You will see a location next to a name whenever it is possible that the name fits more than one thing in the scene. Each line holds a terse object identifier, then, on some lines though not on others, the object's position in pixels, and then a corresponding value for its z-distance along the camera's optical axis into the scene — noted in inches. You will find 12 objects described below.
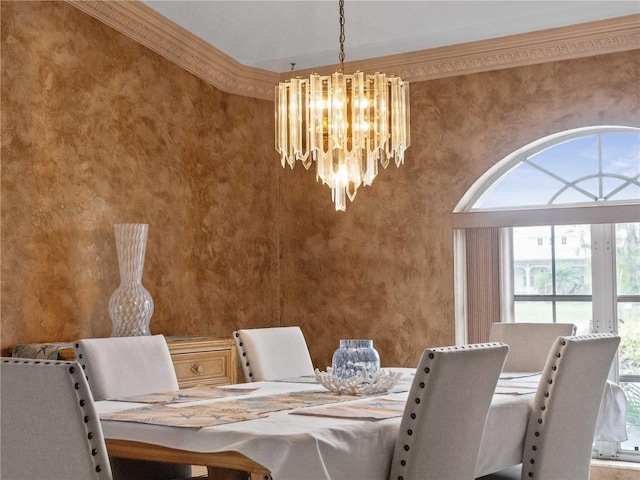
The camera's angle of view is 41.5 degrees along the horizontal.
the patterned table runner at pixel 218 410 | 100.5
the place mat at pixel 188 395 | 120.8
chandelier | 143.1
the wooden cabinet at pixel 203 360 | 192.2
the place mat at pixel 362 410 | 103.0
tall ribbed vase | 190.1
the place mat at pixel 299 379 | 147.5
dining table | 89.9
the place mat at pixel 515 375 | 152.4
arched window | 205.2
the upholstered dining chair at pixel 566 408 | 119.9
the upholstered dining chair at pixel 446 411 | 97.4
